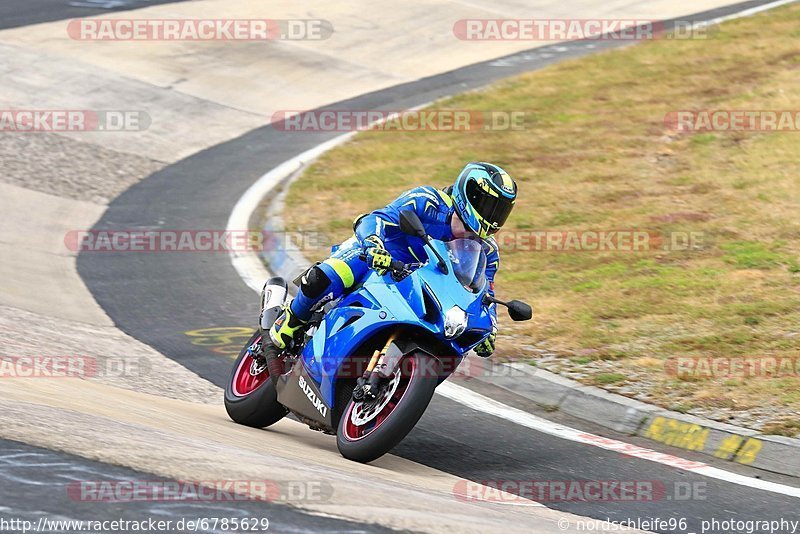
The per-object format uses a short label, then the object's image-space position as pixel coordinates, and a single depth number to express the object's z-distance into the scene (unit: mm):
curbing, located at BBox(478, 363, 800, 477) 15250
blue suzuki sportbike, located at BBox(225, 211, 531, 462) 13414
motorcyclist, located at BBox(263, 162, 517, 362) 14062
